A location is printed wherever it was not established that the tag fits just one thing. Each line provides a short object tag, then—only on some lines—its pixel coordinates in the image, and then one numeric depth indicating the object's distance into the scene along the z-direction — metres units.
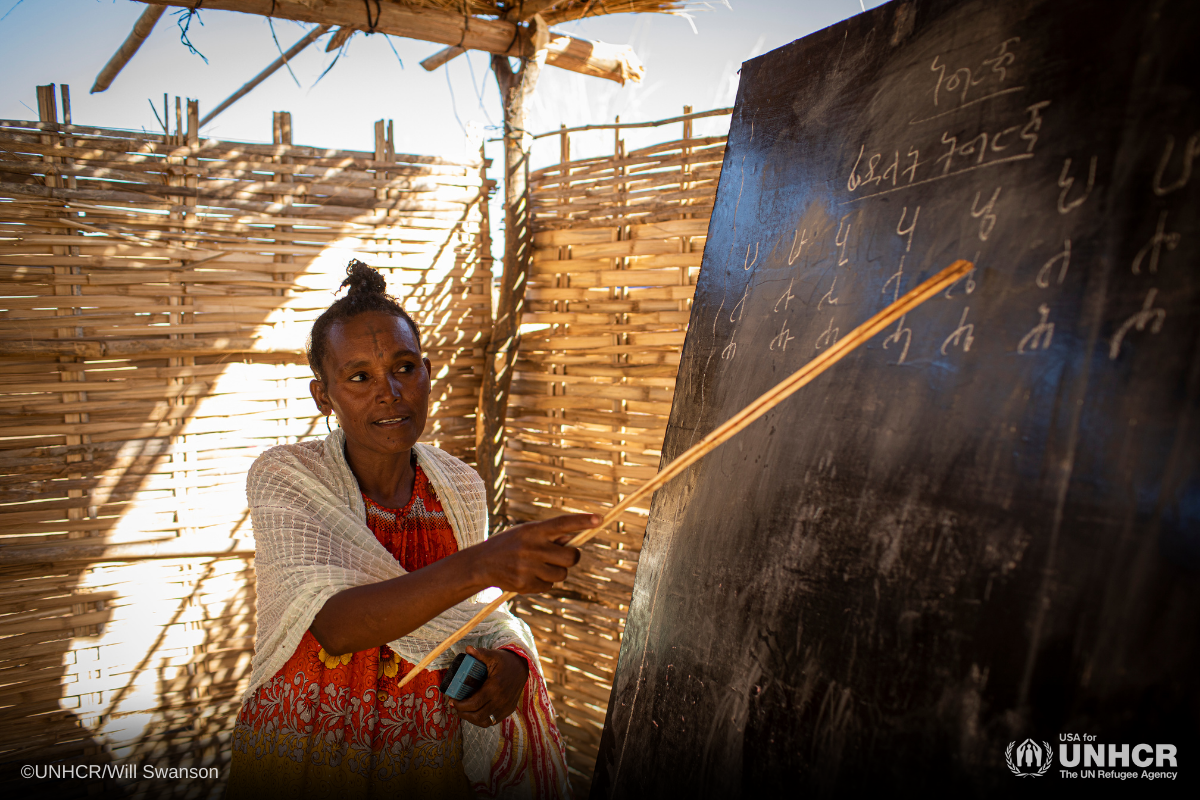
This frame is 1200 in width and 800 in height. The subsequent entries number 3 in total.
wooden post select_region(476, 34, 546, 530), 4.18
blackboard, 0.83
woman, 1.74
